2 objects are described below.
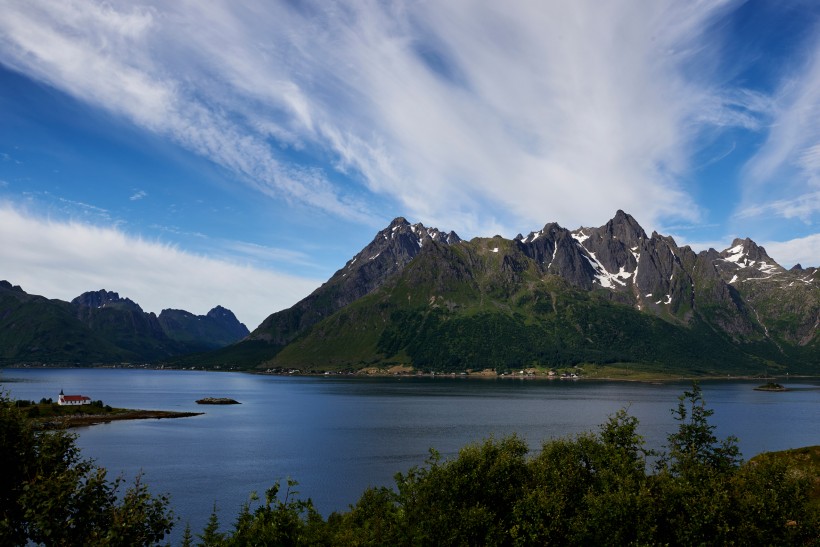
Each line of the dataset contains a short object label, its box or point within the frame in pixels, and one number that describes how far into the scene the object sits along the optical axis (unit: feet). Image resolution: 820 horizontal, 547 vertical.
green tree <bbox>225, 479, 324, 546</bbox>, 134.82
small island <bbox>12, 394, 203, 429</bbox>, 570.00
